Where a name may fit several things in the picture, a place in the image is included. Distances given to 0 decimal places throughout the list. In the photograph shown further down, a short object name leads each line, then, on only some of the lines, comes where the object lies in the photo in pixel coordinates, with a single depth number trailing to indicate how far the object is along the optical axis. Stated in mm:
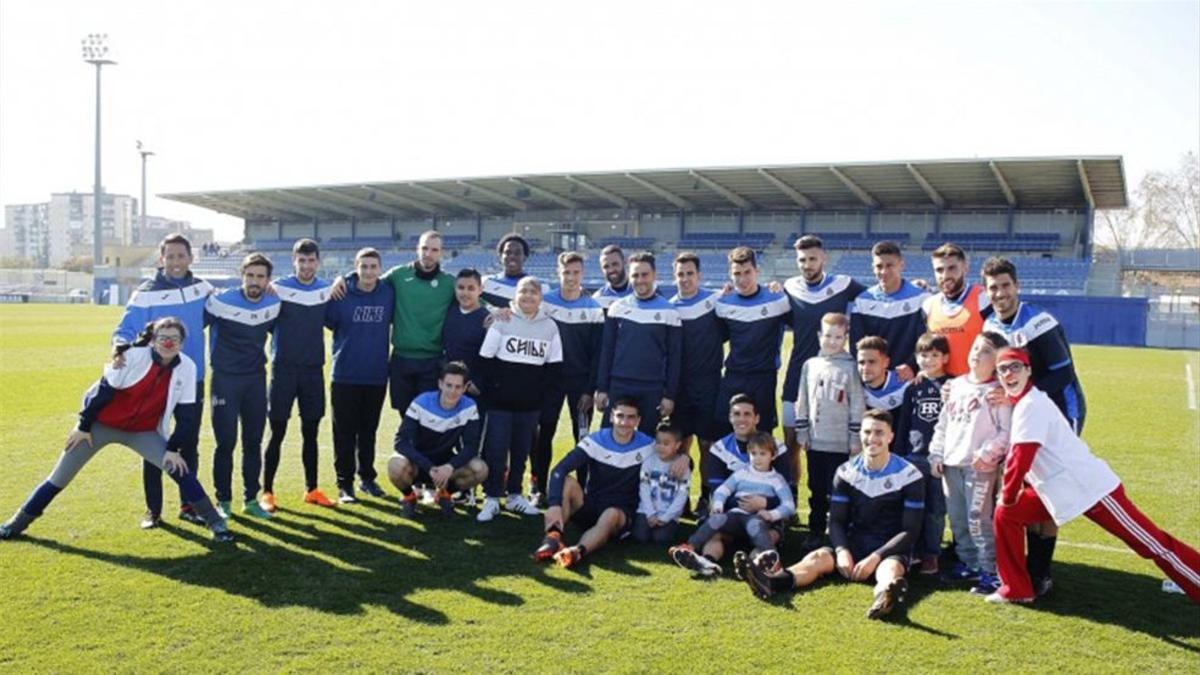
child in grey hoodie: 5891
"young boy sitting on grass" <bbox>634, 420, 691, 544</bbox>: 5922
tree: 57594
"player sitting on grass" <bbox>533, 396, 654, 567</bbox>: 5961
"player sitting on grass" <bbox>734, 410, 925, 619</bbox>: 5061
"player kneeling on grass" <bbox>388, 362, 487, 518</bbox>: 6414
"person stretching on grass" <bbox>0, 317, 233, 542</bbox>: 5629
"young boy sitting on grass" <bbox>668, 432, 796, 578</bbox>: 5215
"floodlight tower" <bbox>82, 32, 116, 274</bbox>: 53312
